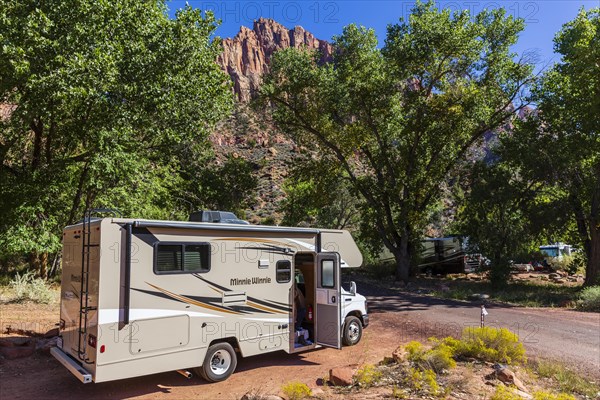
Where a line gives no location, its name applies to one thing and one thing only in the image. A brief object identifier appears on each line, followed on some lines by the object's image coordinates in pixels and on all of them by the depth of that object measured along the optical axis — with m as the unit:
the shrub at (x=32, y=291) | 14.64
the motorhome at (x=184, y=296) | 6.65
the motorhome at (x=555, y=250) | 37.98
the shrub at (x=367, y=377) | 7.15
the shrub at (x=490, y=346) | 8.52
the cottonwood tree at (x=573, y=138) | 19.03
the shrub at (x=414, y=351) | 8.10
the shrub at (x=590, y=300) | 15.92
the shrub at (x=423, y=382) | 6.72
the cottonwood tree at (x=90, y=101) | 12.60
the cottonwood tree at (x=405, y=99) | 21.80
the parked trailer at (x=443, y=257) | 30.77
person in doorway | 9.89
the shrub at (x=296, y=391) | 6.49
